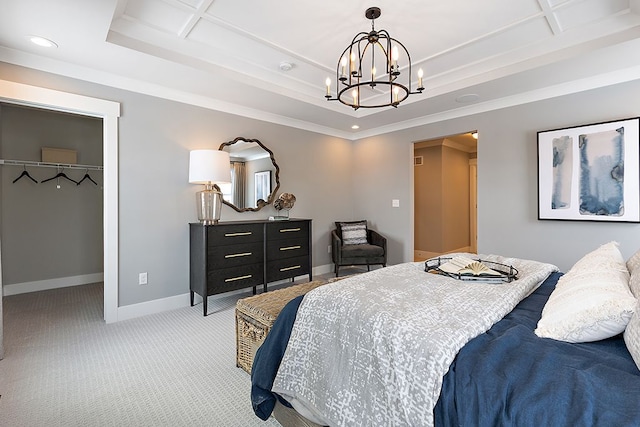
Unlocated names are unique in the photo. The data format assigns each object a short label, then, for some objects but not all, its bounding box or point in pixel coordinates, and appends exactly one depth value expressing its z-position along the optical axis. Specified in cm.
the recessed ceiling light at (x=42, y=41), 244
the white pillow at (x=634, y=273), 113
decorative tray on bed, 177
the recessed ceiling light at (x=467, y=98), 369
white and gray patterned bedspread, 105
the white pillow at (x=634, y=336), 91
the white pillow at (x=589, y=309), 102
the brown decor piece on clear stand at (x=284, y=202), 446
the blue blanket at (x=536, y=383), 79
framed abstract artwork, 300
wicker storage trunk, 195
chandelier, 220
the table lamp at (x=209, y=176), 346
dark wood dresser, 338
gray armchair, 471
